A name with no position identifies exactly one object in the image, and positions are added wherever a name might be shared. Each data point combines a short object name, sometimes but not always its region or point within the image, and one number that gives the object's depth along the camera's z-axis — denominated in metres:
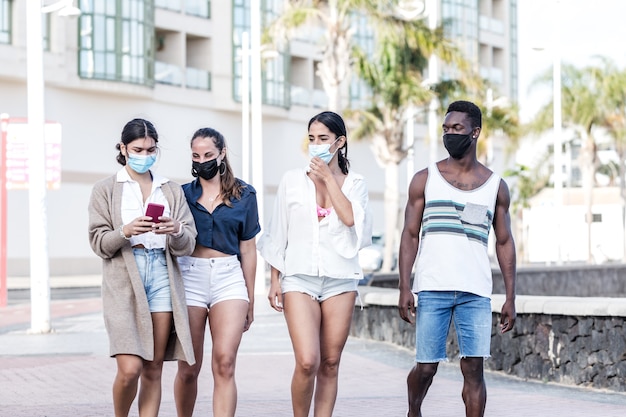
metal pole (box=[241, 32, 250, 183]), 40.22
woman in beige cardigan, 7.21
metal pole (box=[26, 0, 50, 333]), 18.20
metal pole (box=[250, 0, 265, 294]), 28.77
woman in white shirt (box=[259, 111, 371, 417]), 7.55
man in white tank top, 7.48
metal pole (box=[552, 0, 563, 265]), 42.91
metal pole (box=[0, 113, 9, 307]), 26.41
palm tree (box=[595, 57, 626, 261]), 56.72
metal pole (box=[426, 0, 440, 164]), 36.06
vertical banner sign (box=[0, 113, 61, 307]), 25.89
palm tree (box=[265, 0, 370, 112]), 30.08
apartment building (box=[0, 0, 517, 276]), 45.47
